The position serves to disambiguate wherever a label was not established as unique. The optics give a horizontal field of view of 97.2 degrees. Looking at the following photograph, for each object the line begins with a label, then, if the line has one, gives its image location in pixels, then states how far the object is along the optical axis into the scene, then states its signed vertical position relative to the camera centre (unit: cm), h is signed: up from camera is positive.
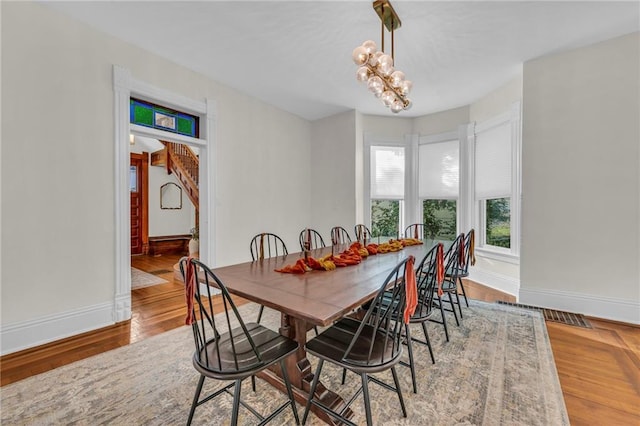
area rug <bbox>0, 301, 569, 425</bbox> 156 -115
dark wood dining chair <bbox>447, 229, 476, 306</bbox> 271 -48
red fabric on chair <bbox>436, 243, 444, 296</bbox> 180 -35
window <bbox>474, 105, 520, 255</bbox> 381 +42
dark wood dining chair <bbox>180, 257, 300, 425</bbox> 128 -73
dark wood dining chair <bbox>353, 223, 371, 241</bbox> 387 -33
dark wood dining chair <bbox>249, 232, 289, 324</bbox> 439 -60
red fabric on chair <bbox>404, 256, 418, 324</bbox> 138 -39
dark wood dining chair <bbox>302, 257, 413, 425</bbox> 133 -73
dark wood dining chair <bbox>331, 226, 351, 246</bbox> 357 -40
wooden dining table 131 -44
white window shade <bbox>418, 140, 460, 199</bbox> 475 +70
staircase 637 +108
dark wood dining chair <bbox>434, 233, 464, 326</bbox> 250 -57
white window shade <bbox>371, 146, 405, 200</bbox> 511 +68
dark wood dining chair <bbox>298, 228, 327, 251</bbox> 506 -59
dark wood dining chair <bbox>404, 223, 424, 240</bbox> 441 -37
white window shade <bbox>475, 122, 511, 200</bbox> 395 +71
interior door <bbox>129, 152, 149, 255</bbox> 713 +14
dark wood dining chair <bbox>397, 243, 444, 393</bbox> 182 -62
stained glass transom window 304 +106
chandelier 208 +108
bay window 394 +44
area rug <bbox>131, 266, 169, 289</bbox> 432 -115
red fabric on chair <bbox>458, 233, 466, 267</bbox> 254 -39
